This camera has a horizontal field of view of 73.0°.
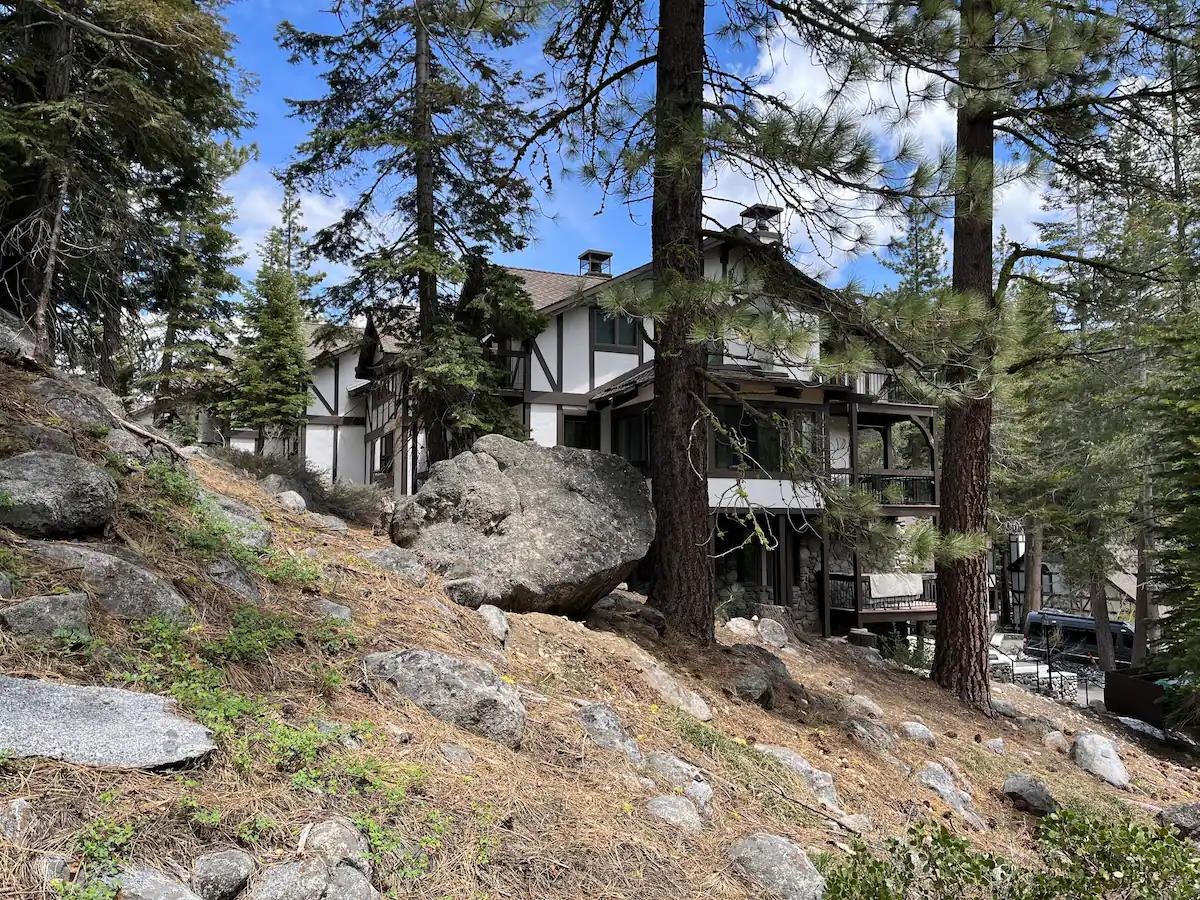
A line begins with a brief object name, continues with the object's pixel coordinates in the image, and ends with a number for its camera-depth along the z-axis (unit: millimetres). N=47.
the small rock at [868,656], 10148
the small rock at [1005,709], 9031
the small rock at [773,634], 9586
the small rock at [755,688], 6336
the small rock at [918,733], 6840
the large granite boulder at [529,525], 6625
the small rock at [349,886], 2585
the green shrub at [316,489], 11500
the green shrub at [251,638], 3803
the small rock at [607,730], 4367
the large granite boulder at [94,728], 2709
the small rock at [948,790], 5309
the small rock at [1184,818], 5921
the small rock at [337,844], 2703
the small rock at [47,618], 3389
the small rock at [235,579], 4598
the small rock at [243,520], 5598
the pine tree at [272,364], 21531
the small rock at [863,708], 7109
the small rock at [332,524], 7441
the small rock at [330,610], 4734
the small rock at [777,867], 3389
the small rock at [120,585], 3840
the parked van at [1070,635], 21094
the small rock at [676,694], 5570
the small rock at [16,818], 2338
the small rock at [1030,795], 5789
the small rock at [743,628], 9449
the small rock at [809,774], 4770
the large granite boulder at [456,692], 4059
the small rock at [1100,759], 7480
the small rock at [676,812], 3754
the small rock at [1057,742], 8109
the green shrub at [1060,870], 2803
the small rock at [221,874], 2453
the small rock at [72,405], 5617
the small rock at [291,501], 7863
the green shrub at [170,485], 5375
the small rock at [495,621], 5711
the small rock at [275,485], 9367
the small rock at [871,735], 6138
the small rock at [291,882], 2506
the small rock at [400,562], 6109
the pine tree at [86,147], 9375
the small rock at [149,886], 2305
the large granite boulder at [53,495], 4188
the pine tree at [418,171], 13773
